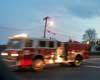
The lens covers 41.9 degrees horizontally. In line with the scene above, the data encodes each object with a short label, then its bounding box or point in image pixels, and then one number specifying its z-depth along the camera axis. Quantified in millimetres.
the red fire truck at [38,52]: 7201
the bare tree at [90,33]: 40319
